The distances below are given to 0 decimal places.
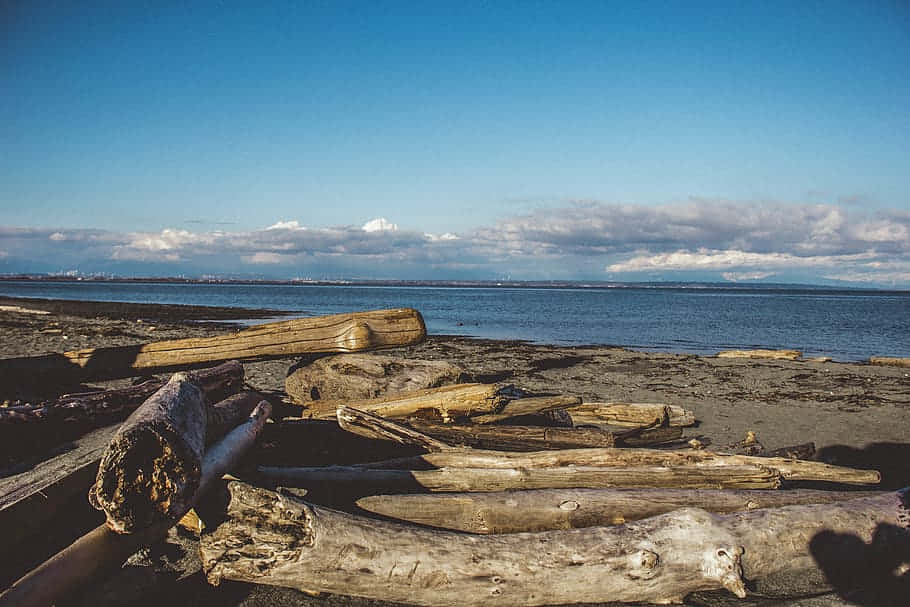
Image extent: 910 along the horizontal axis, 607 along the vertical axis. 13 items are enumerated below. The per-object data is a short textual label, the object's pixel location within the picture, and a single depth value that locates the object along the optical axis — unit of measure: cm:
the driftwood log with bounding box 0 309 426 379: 552
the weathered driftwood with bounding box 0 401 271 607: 236
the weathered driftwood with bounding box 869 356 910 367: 1653
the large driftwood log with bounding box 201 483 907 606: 303
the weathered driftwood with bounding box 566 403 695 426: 662
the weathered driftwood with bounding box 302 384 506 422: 520
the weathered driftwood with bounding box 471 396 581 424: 544
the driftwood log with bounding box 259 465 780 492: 397
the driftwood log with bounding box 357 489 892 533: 354
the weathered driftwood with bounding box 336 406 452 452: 446
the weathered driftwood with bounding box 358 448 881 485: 414
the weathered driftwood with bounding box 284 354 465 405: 587
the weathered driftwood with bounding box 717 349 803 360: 1772
